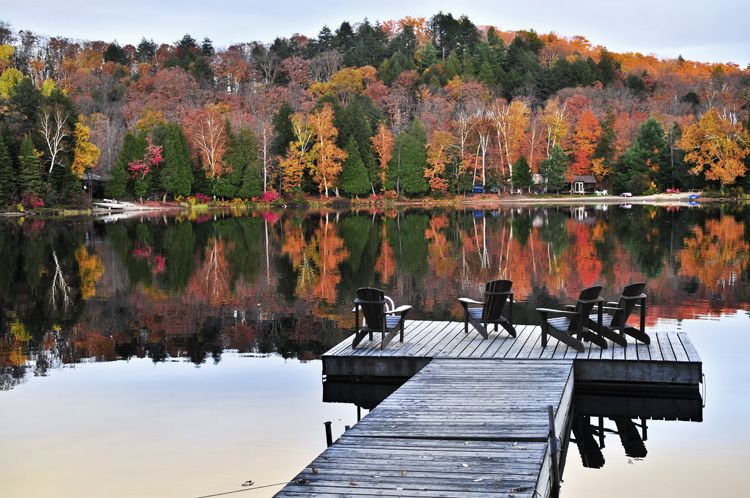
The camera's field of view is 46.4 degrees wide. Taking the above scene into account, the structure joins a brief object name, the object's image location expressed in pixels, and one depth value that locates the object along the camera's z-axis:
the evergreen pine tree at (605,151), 83.00
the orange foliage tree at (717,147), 74.44
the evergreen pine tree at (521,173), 78.62
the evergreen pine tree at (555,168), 78.25
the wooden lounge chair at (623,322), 11.85
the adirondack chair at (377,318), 12.21
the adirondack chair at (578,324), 11.70
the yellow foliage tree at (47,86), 90.94
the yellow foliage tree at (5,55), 108.07
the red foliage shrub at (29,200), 59.72
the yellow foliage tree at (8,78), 94.40
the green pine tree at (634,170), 78.94
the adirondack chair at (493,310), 12.59
